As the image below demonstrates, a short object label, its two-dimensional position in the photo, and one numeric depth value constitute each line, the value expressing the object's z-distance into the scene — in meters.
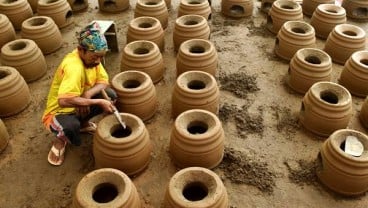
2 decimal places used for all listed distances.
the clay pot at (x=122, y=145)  3.59
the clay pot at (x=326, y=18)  6.08
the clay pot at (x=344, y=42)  5.47
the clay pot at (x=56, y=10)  6.24
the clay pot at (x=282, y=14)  6.14
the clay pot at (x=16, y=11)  6.23
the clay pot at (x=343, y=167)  3.54
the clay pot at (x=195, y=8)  6.11
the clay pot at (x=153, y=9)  6.14
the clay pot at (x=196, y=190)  3.03
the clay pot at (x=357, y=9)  6.80
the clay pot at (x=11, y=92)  4.50
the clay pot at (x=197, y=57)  4.89
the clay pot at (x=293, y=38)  5.51
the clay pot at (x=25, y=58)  5.04
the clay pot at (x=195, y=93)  4.25
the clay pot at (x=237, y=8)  6.77
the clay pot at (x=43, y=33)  5.61
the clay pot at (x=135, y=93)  4.25
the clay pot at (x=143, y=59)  4.85
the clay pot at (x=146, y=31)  5.46
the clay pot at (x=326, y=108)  4.21
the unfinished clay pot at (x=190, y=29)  5.52
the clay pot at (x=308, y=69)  4.86
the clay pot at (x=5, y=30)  5.72
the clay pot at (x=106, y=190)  3.02
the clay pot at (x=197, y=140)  3.69
